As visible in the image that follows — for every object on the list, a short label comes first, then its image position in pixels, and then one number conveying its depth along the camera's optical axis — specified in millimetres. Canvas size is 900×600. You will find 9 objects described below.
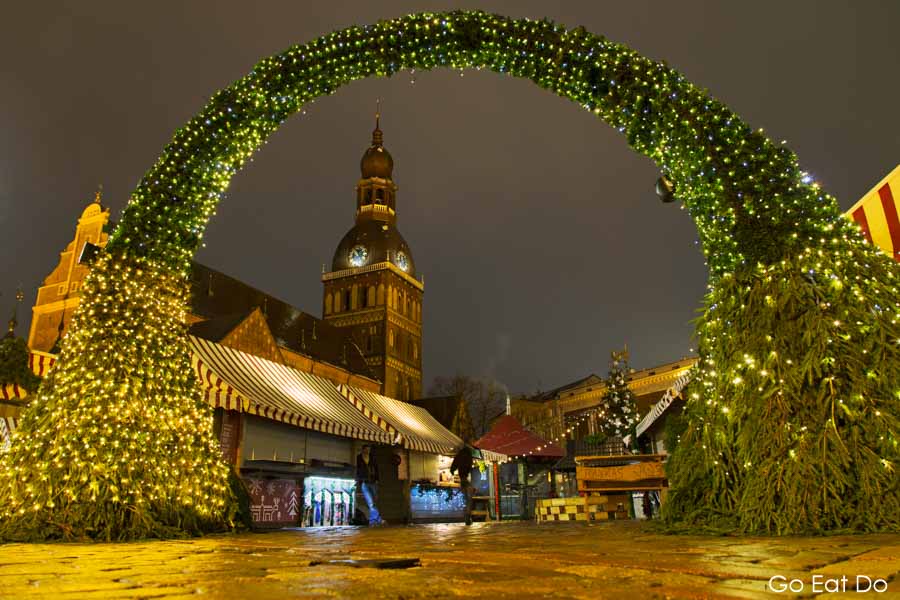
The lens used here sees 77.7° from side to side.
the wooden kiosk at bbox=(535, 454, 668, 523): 10070
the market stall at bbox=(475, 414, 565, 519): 17250
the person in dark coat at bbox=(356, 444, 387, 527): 13742
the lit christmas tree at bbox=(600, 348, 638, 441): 23391
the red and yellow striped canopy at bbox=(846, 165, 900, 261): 7422
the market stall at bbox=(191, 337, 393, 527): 10969
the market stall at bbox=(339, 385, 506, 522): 16125
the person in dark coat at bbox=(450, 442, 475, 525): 13539
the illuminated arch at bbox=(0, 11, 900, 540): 4812
